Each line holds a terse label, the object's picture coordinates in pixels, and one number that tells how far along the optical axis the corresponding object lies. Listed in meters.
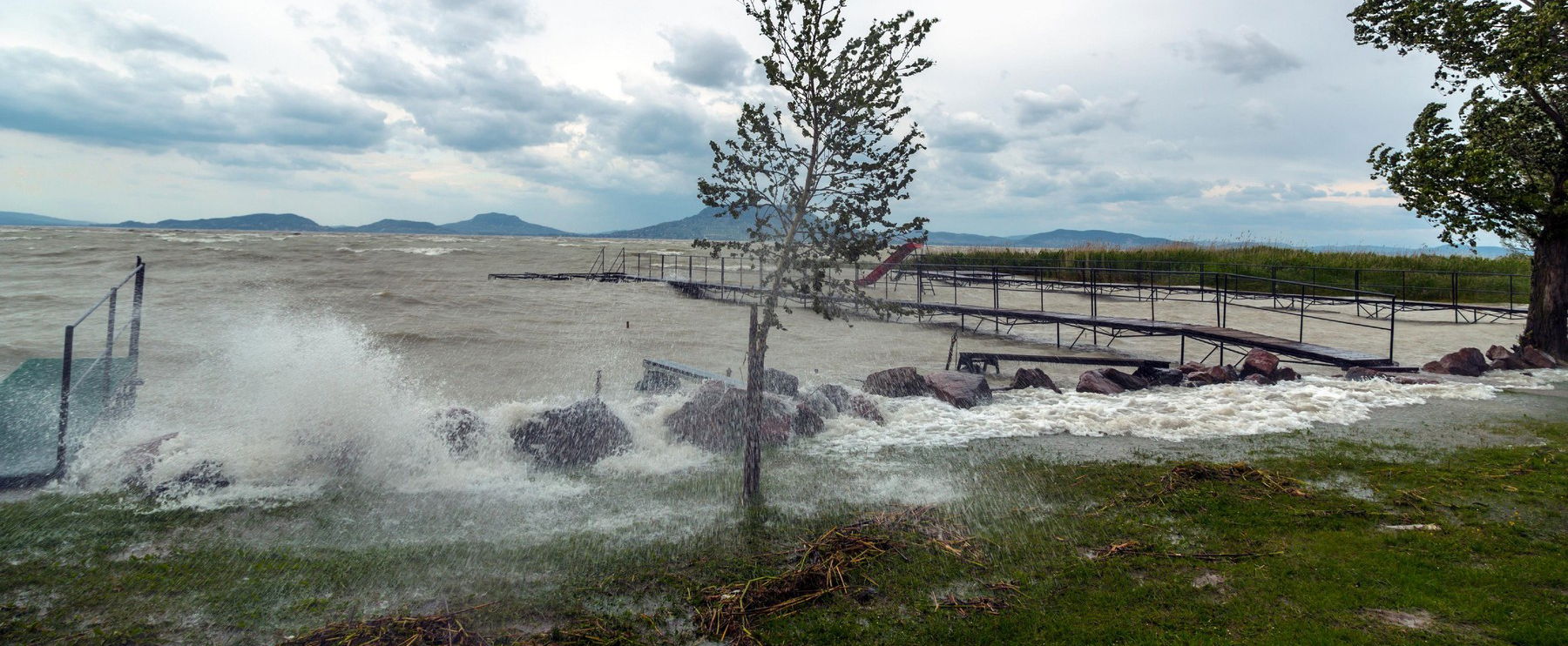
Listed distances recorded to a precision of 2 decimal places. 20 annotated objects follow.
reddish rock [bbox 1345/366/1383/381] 11.88
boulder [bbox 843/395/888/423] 9.86
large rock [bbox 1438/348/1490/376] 12.45
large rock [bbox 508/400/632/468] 7.98
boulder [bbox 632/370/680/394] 11.21
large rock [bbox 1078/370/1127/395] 11.38
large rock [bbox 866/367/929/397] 11.32
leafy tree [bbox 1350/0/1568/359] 12.75
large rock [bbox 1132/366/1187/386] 12.22
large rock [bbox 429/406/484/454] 8.02
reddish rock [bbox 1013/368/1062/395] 11.88
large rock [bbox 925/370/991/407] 10.73
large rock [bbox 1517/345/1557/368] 12.96
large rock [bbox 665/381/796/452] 8.60
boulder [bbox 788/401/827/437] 9.10
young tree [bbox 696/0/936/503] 6.01
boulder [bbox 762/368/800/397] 10.62
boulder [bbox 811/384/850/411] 10.31
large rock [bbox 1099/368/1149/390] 11.85
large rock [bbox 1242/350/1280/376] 12.23
